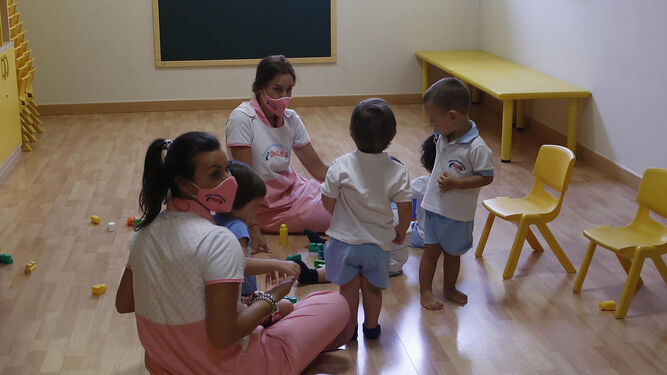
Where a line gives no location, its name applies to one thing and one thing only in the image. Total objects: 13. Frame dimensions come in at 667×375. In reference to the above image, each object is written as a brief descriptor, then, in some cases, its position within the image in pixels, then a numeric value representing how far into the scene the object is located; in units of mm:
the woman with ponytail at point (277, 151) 3627
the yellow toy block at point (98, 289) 3166
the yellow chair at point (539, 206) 3312
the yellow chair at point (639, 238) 2924
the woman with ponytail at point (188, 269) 1966
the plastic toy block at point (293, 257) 3469
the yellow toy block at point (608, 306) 3000
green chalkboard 6949
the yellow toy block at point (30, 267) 3381
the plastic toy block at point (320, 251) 3594
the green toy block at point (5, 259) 3477
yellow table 5273
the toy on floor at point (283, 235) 3809
